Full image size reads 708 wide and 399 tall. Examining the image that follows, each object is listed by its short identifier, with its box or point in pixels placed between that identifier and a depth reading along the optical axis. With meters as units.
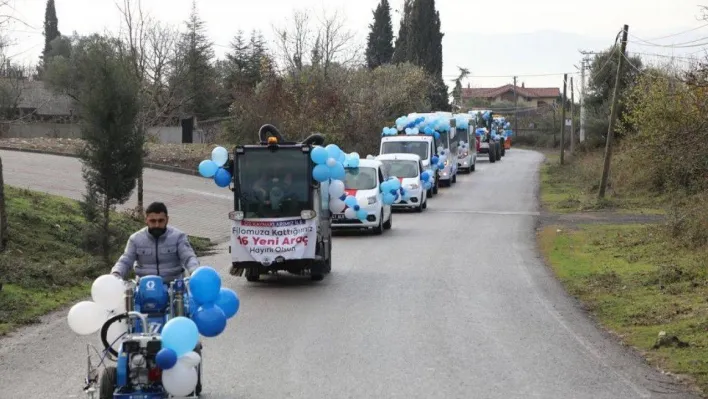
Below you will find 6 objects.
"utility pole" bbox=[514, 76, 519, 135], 117.19
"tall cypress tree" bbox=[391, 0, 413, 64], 97.56
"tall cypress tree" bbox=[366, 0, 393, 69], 106.25
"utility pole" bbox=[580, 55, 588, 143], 72.00
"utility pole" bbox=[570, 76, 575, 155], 75.88
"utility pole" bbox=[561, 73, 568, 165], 69.50
